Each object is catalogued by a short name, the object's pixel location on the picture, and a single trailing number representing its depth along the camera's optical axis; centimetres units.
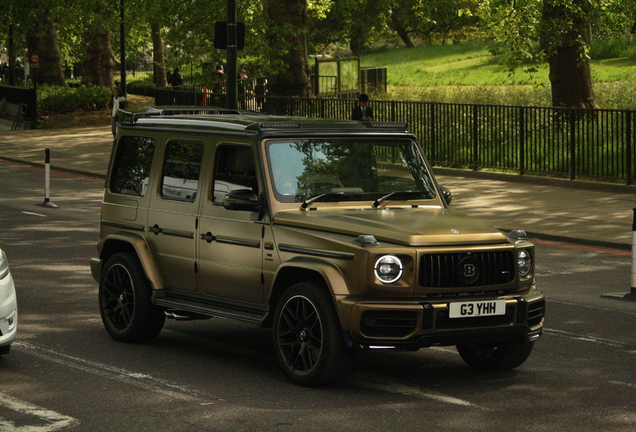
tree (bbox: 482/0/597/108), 2438
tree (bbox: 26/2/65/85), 4909
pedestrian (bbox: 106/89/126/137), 3466
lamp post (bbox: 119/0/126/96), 4176
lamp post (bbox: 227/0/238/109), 2050
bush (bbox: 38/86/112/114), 4400
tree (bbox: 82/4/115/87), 5216
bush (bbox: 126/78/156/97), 5759
